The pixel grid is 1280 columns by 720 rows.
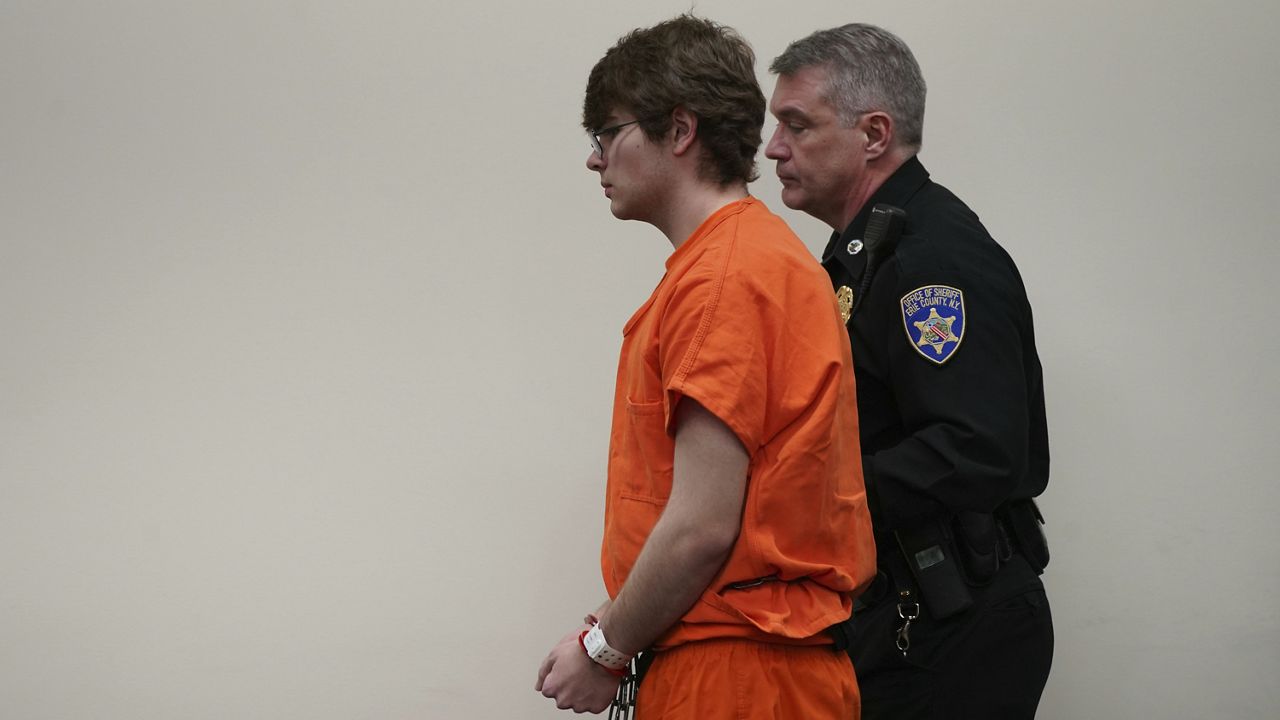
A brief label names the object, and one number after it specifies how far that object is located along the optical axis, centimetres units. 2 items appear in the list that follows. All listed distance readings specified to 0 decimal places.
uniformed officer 588
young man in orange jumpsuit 542
